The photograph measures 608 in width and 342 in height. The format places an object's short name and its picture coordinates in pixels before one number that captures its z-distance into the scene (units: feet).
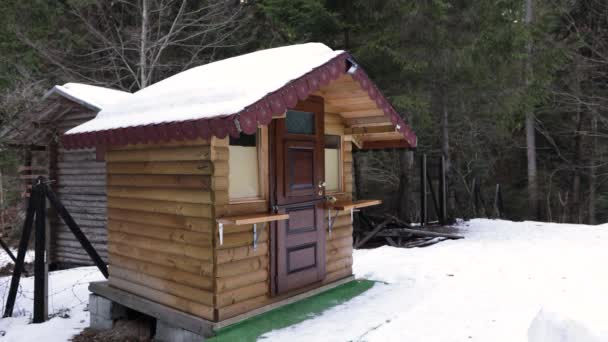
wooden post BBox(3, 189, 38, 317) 19.26
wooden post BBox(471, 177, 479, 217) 46.70
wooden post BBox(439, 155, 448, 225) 38.39
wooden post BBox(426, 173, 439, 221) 38.94
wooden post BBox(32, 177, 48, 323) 19.02
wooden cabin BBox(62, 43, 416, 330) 13.69
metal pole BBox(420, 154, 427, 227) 37.69
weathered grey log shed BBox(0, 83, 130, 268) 31.01
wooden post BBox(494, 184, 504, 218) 48.03
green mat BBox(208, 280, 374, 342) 13.51
